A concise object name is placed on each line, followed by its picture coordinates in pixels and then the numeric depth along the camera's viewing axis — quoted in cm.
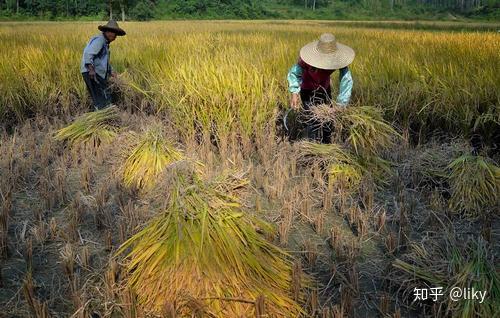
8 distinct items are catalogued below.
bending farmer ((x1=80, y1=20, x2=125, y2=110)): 424
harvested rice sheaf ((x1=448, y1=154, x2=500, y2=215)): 249
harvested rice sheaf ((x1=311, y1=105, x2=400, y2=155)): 303
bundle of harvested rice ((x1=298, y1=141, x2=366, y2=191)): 288
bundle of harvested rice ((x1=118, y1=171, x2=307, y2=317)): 157
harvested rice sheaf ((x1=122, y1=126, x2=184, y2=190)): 288
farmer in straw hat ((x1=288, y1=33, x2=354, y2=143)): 308
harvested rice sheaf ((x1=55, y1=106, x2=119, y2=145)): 370
